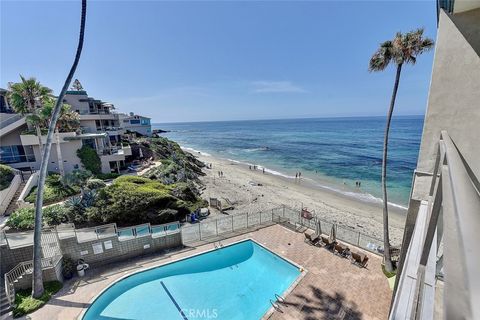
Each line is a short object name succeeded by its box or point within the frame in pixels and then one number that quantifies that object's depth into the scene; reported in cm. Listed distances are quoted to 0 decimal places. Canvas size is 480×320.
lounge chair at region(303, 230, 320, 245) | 1551
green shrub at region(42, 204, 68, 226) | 1680
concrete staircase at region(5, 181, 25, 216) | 1827
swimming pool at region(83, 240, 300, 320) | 1099
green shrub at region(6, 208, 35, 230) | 1538
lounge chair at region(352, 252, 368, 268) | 1322
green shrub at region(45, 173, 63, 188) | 2166
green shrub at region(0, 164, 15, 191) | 1938
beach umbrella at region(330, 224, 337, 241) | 1494
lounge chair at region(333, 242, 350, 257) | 1416
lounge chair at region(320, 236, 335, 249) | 1500
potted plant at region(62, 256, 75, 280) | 1270
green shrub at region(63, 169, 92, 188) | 2156
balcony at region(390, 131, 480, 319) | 80
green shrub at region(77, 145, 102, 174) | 2653
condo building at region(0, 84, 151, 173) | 2362
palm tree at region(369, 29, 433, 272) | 1116
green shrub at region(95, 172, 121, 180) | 2694
